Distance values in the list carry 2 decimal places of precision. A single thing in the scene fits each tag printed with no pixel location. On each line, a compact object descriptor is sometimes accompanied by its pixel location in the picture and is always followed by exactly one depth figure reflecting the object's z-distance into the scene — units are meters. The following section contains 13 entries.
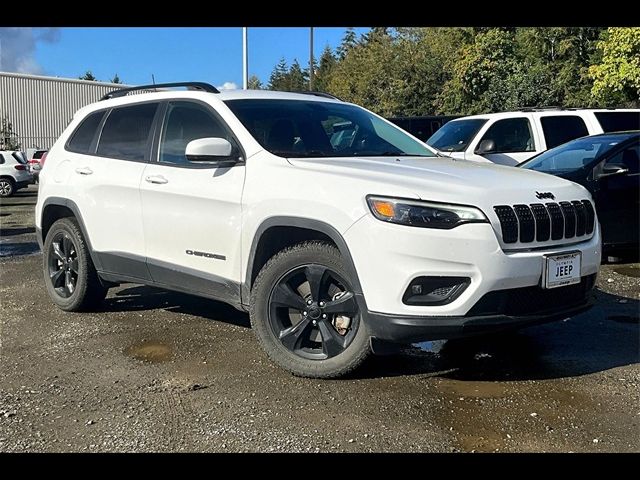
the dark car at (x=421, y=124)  16.80
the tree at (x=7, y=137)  35.84
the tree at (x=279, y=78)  72.25
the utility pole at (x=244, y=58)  22.50
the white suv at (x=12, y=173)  20.98
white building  38.94
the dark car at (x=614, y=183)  7.37
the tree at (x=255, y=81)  60.92
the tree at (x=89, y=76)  68.26
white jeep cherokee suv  3.61
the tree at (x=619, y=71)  21.06
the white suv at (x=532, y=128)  10.38
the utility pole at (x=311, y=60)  33.34
